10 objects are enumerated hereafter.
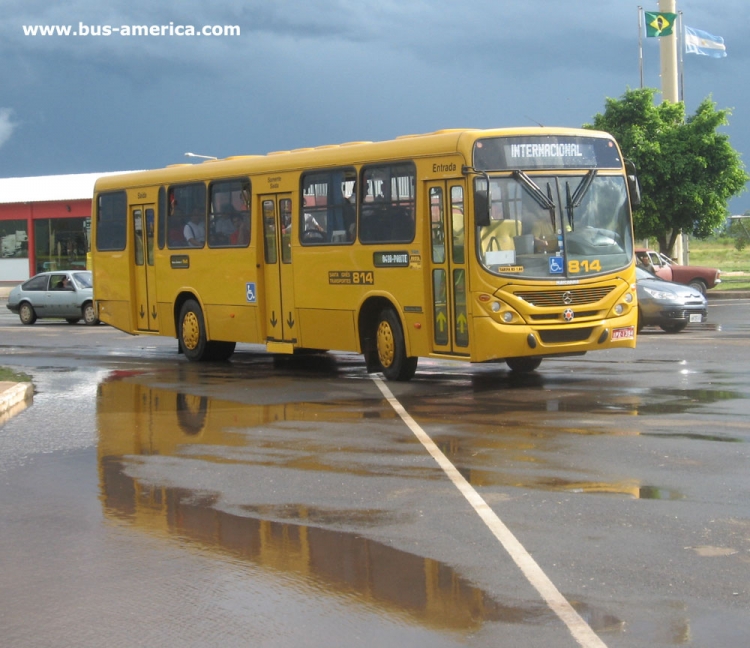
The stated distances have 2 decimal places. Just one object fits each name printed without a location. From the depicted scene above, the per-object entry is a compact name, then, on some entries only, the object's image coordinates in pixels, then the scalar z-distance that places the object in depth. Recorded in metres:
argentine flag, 58.19
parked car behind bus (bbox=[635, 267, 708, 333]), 23.38
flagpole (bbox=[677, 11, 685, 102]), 56.75
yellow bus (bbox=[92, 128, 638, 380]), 14.47
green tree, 43.69
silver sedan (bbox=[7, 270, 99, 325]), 32.19
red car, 37.06
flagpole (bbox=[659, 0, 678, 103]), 61.72
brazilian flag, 57.53
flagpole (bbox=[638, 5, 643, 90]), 56.59
